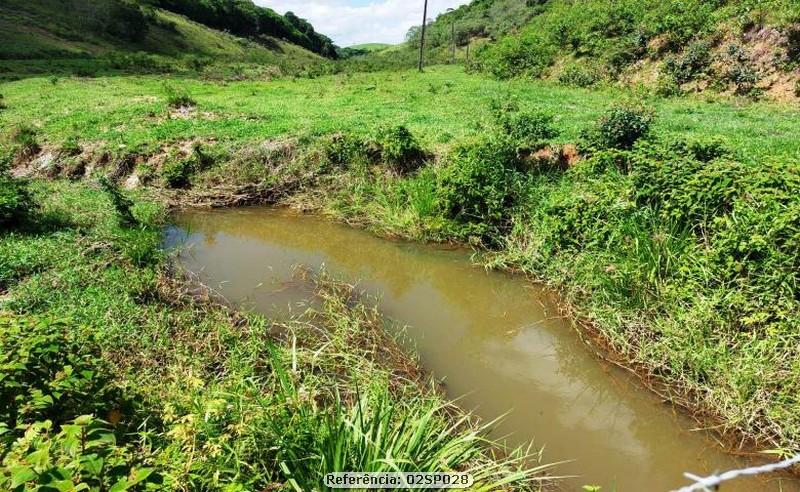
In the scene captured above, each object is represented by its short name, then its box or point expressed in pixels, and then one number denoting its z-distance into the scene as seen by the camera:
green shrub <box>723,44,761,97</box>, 16.98
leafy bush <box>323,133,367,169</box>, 11.60
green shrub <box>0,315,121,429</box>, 2.86
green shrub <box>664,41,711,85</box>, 18.92
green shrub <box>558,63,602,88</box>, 22.97
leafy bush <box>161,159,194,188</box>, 12.07
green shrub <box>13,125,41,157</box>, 13.25
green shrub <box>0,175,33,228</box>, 7.97
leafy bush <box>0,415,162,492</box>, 1.92
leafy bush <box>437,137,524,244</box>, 9.01
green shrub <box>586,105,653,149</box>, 9.08
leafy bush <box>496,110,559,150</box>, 10.40
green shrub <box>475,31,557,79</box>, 28.17
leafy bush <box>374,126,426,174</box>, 11.05
